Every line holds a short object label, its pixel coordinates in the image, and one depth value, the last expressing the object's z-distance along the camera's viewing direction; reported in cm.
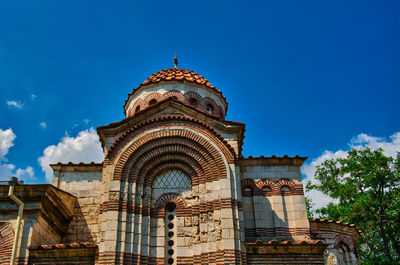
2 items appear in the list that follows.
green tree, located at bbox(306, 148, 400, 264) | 2241
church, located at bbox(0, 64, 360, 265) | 1089
